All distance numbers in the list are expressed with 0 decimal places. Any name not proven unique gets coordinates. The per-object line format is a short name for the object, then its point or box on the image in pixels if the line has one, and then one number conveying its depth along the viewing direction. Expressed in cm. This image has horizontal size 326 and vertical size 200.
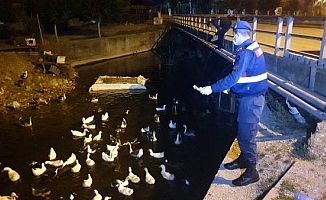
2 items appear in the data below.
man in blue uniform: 463
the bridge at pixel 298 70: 730
